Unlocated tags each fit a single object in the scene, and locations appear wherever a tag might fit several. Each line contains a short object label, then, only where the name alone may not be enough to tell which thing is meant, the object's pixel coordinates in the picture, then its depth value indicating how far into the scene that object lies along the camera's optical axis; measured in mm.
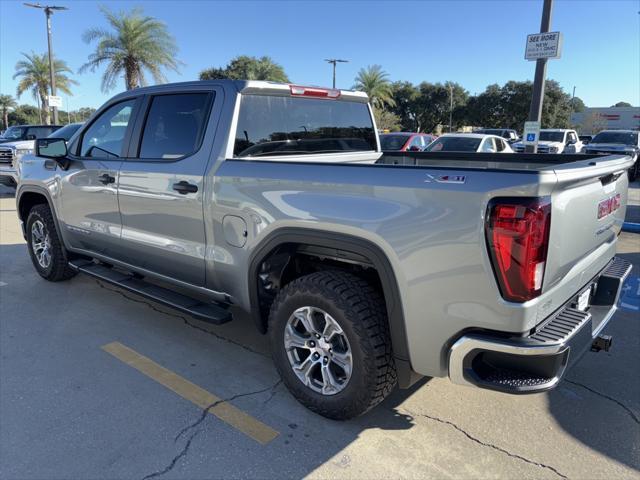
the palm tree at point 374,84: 43812
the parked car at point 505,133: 27853
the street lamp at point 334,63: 41000
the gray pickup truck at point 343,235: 2212
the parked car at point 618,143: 16797
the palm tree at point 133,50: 22266
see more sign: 8789
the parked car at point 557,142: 18328
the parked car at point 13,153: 11898
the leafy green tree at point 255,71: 35438
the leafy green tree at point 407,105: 60375
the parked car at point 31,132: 14836
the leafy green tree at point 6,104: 58094
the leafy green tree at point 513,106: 49869
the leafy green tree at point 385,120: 41712
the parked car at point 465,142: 13289
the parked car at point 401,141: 14309
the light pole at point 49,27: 21912
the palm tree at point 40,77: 32750
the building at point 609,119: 59938
